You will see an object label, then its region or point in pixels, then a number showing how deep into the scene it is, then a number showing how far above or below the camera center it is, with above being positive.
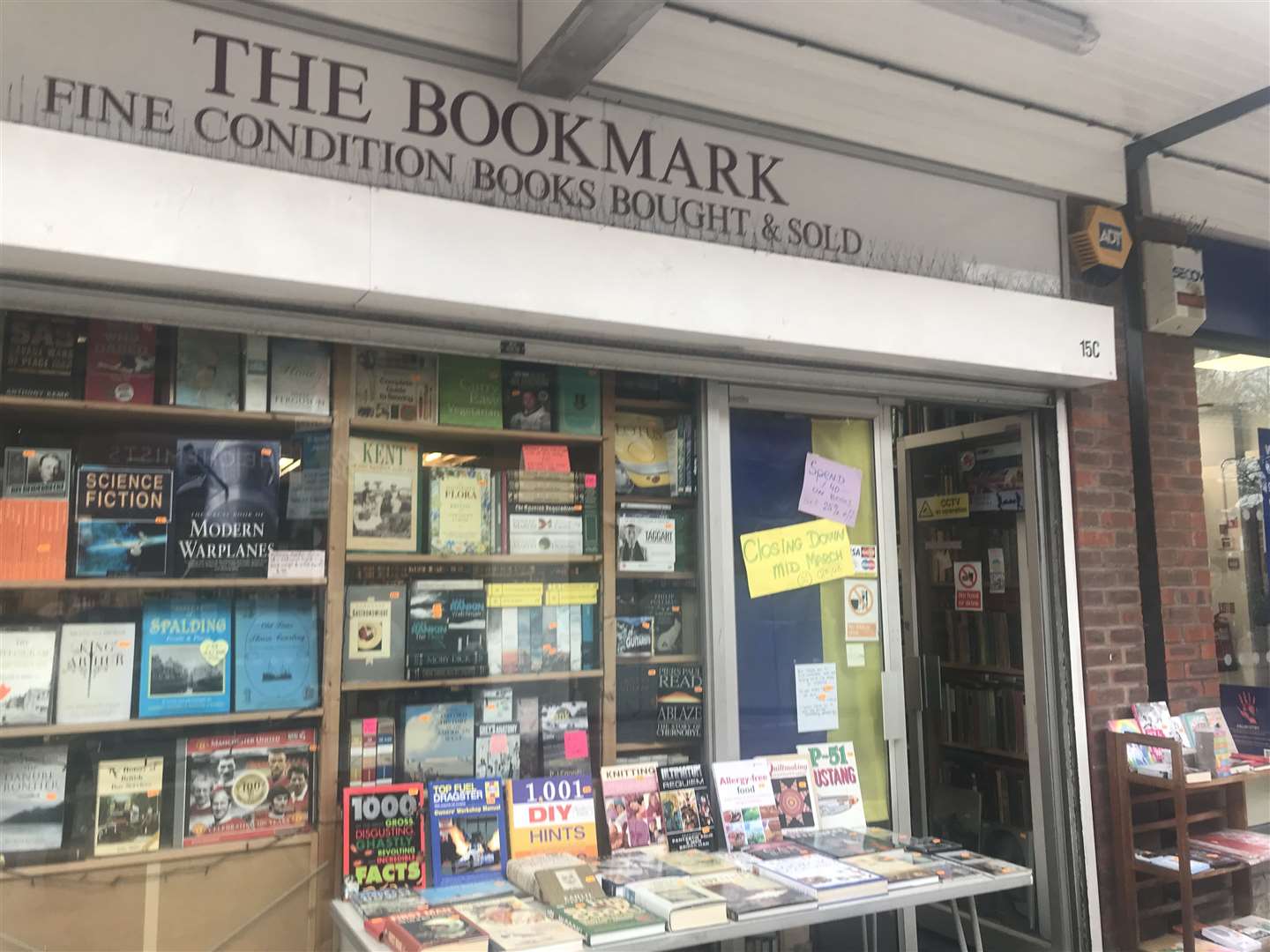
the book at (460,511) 2.83 +0.25
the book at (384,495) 2.70 +0.29
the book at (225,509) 2.52 +0.24
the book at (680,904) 2.24 -0.74
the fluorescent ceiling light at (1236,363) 4.20 +0.98
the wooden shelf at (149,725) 2.31 -0.31
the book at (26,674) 2.30 -0.18
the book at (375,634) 2.67 -0.10
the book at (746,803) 2.86 -0.64
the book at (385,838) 2.46 -0.63
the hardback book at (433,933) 2.03 -0.73
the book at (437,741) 2.73 -0.42
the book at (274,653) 2.55 -0.15
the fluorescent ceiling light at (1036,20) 2.78 +1.68
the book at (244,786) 2.49 -0.49
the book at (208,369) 2.49 +0.60
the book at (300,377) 2.59 +0.60
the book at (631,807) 2.77 -0.62
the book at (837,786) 3.11 -0.64
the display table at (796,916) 2.21 -0.80
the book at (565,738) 2.89 -0.44
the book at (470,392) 2.84 +0.60
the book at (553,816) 2.65 -0.62
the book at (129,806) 2.39 -0.51
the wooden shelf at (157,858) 2.29 -0.64
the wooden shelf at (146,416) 2.36 +0.47
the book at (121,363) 2.42 +0.60
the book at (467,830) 2.54 -0.63
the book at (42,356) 2.32 +0.60
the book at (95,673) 2.37 -0.18
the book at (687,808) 2.82 -0.64
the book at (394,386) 2.72 +0.60
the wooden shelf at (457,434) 2.73 +0.48
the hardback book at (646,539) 3.07 +0.17
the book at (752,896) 2.30 -0.75
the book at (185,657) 2.46 -0.15
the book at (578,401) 3.00 +0.60
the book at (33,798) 2.29 -0.47
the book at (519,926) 2.09 -0.75
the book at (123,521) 2.41 +0.20
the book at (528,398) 2.93 +0.60
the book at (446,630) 2.76 -0.10
